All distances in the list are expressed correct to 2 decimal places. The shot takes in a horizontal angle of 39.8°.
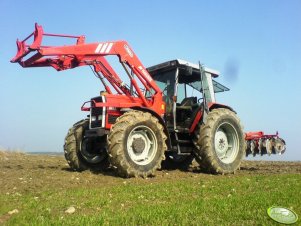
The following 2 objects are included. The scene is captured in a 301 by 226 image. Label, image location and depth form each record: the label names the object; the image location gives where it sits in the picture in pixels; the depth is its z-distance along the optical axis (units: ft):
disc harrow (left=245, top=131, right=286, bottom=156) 44.75
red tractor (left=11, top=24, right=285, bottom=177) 31.73
